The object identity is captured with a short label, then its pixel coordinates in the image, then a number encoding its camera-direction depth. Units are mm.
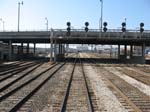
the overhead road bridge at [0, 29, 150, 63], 23223
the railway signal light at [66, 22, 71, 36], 23678
